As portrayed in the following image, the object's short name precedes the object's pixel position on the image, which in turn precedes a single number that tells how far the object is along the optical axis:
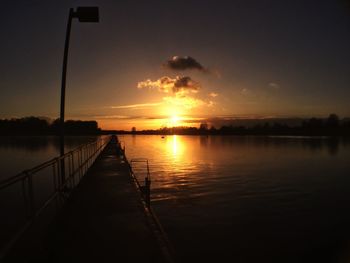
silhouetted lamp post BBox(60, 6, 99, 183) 8.69
